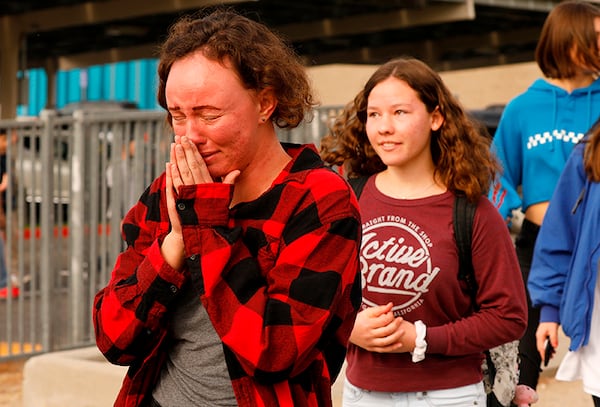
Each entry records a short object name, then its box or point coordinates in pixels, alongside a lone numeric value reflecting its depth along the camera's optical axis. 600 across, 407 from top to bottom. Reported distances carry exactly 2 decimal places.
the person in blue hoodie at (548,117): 8.42
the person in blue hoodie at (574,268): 6.68
